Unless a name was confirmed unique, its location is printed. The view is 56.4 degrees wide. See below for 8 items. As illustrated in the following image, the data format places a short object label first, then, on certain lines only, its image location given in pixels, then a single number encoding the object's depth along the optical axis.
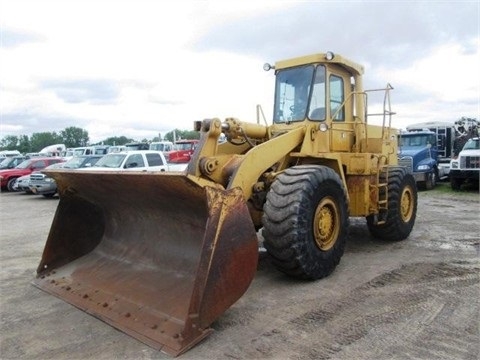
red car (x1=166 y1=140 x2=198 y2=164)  19.81
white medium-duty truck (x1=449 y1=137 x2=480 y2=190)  14.88
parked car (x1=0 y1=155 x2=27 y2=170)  21.52
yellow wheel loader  3.87
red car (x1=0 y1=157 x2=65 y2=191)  20.03
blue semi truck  15.72
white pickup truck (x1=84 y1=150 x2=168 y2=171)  13.86
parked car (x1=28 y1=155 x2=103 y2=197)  16.20
